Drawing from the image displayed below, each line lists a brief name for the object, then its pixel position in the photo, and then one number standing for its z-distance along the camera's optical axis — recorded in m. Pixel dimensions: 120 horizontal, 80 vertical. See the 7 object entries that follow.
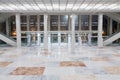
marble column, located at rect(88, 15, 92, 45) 12.65
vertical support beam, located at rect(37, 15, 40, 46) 14.59
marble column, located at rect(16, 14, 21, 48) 11.04
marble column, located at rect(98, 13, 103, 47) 11.10
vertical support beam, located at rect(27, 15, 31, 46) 12.61
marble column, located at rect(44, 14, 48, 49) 10.86
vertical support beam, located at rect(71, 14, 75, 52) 10.91
